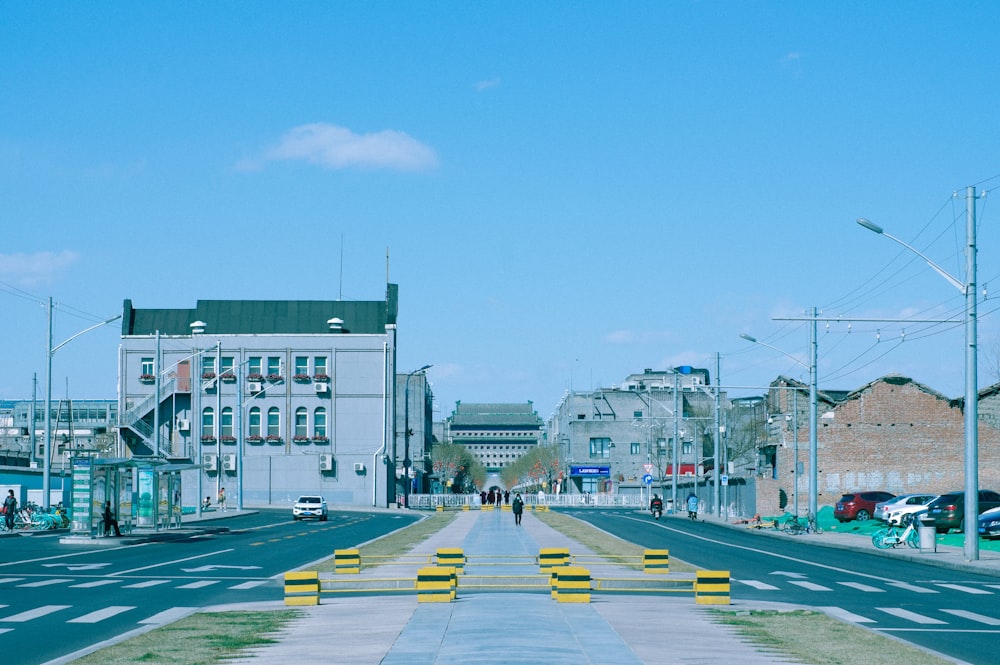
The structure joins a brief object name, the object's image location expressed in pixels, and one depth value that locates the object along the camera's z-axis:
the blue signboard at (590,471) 166.75
